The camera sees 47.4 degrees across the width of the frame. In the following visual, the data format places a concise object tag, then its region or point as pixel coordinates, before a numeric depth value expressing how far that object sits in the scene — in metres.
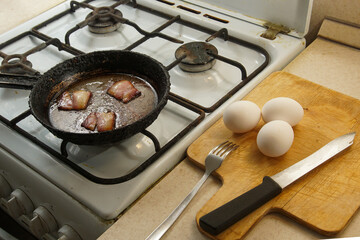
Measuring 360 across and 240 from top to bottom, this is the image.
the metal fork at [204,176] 0.63
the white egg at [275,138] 0.68
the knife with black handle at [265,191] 0.61
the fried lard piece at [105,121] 0.74
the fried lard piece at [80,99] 0.79
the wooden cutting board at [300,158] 0.62
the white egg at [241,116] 0.73
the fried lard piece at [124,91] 0.80
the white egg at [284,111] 0.73
